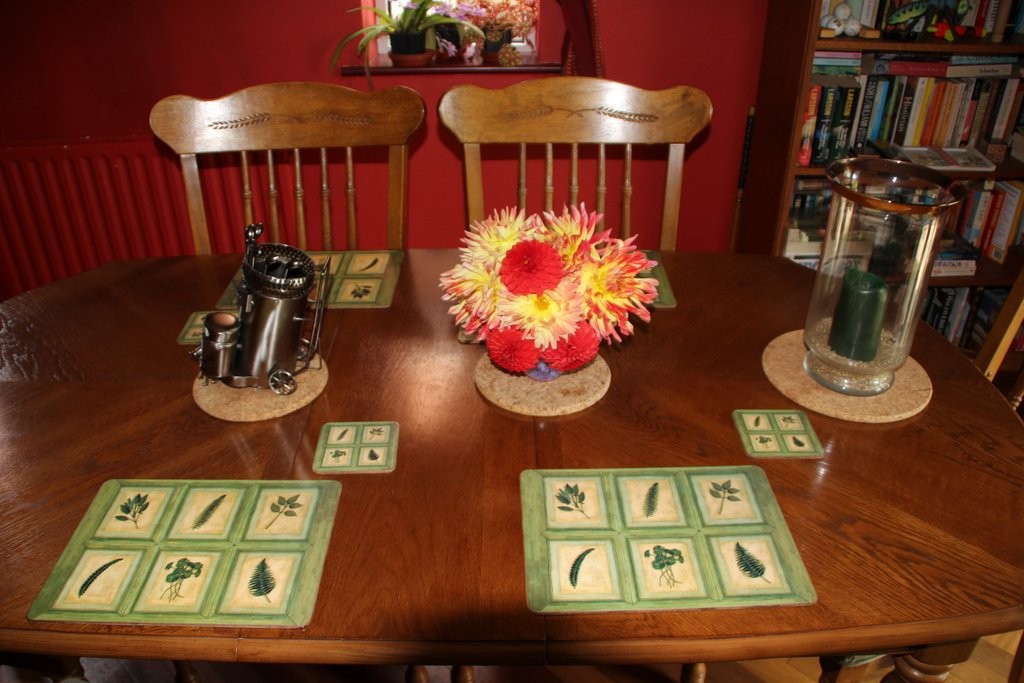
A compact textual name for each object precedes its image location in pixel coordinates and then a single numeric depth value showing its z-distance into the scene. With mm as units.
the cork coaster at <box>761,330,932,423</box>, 1138
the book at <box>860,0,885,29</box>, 2143
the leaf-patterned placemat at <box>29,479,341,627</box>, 872
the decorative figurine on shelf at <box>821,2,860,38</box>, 2129
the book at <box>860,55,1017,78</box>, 2246
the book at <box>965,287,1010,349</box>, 2519
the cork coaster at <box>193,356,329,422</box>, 1146
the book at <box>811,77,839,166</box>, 2225
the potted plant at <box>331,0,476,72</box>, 2219
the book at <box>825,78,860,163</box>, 2236
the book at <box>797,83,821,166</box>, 2225
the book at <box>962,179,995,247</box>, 2412
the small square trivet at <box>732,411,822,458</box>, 1078
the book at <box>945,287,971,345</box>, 2557
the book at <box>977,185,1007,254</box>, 2408
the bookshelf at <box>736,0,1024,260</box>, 2125
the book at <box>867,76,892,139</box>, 2270
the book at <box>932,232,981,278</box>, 2434
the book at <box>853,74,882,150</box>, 2264
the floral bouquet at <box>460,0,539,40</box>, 2373
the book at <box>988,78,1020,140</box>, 2270
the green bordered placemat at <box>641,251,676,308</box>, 1417
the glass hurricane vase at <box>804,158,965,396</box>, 1136
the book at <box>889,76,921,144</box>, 2275
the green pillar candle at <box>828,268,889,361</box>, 1139
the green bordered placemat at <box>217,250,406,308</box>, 1438
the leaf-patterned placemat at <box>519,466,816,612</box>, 878
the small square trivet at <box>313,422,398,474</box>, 1058
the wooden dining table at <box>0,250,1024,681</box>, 847
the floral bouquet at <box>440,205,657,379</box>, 1044
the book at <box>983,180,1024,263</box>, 2373
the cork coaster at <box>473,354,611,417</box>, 1147
